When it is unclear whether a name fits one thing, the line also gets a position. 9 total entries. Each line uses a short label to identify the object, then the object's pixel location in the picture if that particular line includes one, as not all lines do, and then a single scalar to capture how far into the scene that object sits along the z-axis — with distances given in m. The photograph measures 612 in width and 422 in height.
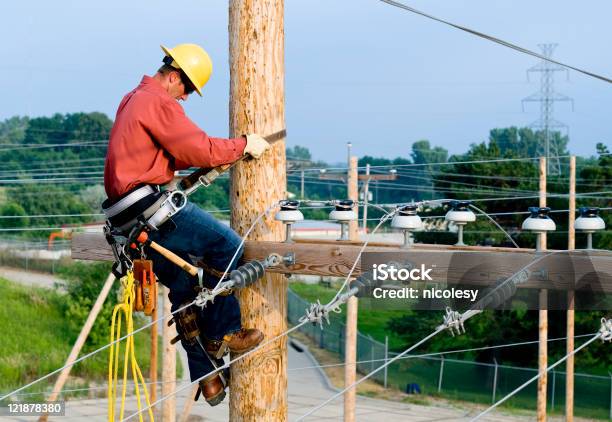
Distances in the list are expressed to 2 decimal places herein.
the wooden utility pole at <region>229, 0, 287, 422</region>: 5.55
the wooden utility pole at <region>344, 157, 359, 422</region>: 15.91
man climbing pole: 5.15
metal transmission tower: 45.67
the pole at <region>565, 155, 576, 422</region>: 16.31
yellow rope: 5.12
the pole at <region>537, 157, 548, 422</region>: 16.48
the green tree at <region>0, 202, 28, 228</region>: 46.12
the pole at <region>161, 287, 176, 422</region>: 13.78
